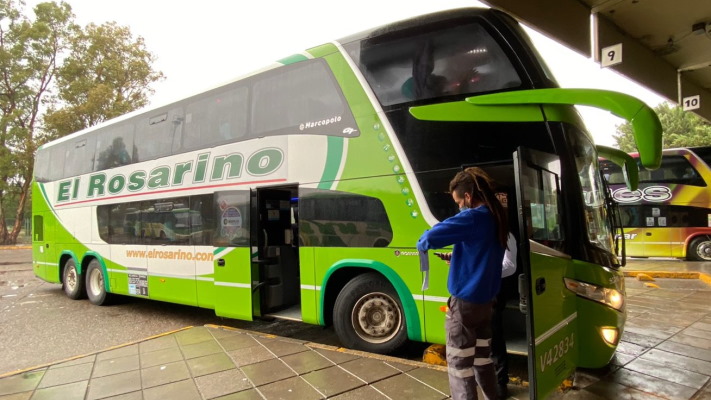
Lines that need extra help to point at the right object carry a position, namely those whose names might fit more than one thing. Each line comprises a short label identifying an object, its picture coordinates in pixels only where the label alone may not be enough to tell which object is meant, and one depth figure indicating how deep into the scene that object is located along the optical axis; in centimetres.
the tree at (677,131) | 3114
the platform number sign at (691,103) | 809
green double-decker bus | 346
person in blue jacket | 273
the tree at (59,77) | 2347
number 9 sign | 559
